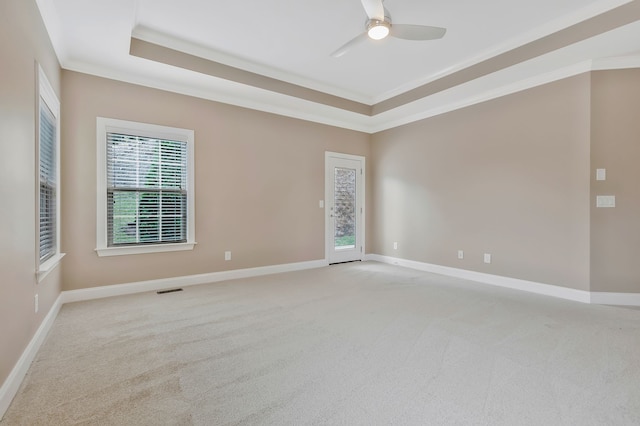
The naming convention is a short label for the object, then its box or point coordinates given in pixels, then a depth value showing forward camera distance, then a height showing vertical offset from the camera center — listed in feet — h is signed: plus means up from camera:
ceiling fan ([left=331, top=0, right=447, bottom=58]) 7.98 +5.20
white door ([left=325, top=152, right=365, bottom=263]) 18.12 +0.28
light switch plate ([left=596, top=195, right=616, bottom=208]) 10.90 +0.37
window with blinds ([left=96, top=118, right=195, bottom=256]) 11.66 +0.97
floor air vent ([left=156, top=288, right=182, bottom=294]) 12.26 -3.25
